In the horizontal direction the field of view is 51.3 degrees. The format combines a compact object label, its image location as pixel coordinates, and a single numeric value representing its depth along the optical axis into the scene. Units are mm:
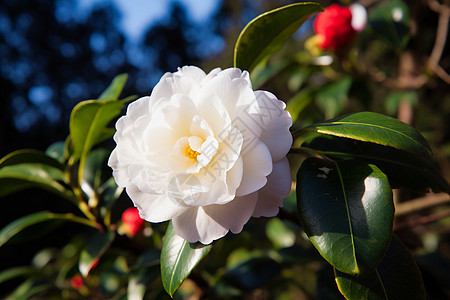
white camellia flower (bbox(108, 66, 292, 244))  217
